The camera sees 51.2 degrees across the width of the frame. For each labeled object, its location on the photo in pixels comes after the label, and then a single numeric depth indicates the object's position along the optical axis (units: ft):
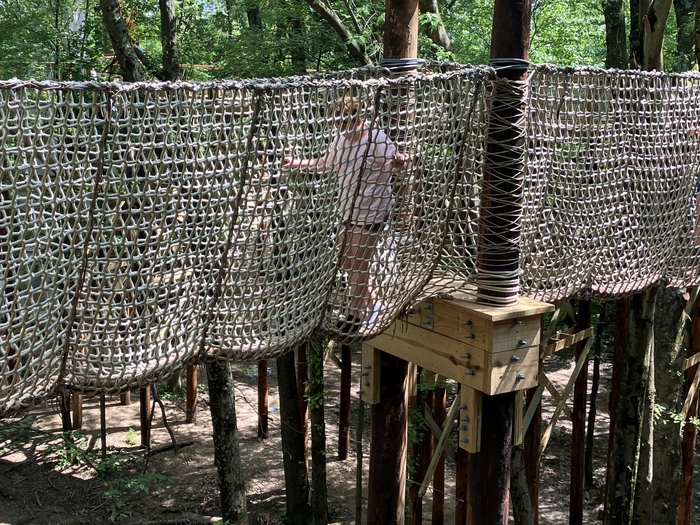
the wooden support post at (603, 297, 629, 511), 17.97
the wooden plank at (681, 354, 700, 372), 18.70
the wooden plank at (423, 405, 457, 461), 18.15
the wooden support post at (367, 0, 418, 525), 11.10
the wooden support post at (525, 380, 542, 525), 18.74
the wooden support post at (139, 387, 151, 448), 24.71
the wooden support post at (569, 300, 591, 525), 21.04
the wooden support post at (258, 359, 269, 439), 25.39
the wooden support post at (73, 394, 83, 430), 26.11
